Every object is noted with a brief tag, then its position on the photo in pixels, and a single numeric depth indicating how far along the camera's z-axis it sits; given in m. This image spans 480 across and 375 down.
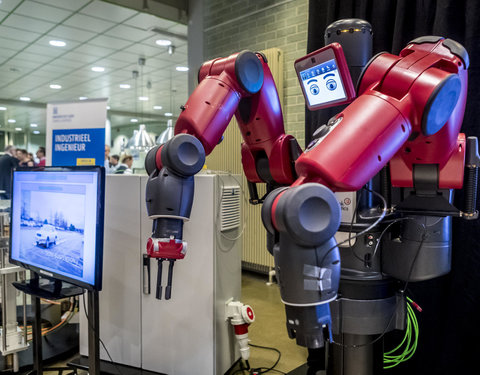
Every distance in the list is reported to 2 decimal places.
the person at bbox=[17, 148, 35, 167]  7.81
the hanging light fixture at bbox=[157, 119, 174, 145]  5.88
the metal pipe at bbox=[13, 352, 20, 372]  2.23
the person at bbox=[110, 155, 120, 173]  9.31
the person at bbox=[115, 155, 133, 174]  8.66
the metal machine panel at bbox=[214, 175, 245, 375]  2.10
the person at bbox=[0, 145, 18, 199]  5.48
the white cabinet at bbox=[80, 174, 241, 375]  2.08
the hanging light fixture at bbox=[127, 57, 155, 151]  6.80
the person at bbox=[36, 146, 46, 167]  7.72
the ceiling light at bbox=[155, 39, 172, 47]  6.01
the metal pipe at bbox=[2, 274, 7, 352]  2.28
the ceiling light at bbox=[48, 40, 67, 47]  6.08
